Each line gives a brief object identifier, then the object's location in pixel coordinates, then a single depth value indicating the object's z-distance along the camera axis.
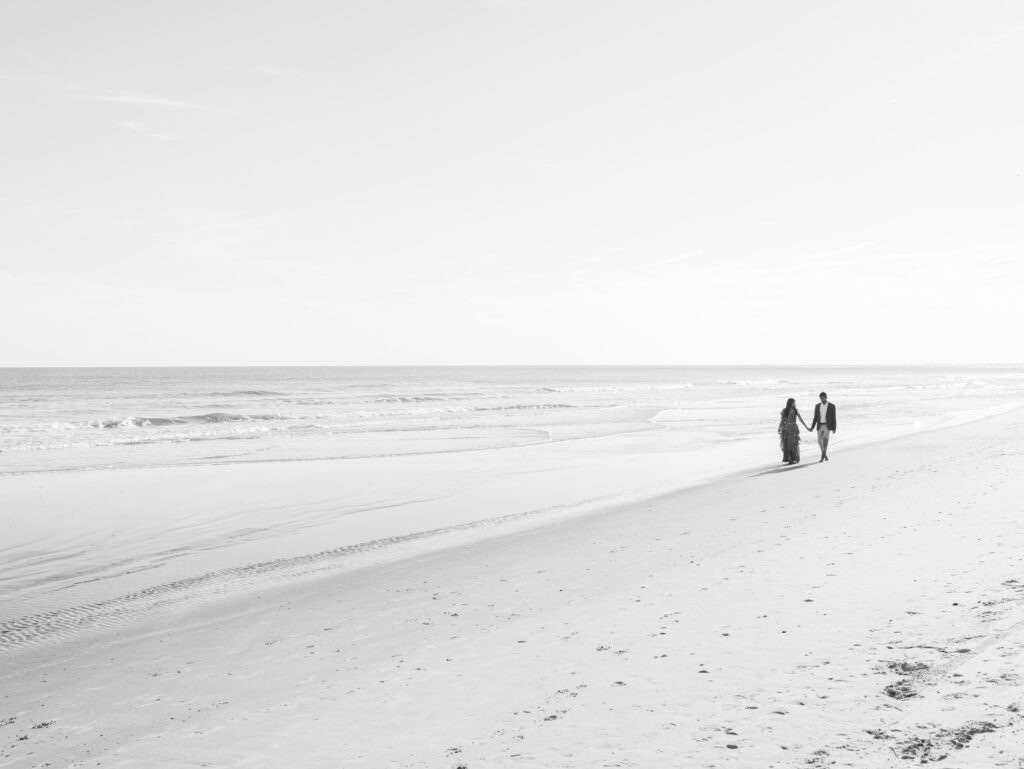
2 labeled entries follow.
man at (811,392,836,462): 20.91
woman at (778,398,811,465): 20.34
